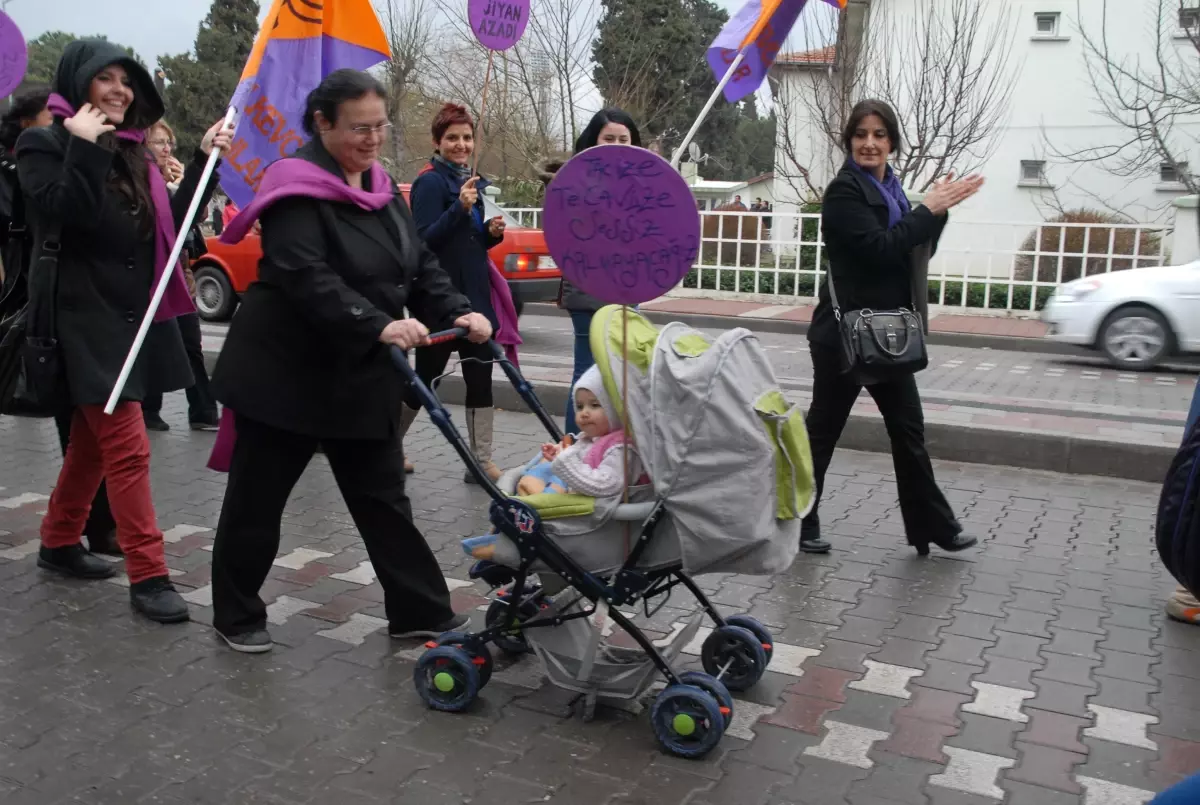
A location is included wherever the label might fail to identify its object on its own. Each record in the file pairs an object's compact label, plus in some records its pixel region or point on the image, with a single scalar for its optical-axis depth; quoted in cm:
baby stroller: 320
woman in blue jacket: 583
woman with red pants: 407
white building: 2572
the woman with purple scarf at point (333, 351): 361
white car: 1141
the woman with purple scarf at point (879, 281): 480
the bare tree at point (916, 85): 1906
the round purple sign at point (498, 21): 665
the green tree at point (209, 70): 4288
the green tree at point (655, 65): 2970
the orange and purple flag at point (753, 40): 603
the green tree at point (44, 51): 5022
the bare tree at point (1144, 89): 2286
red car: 1288
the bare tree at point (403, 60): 2677
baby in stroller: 332
